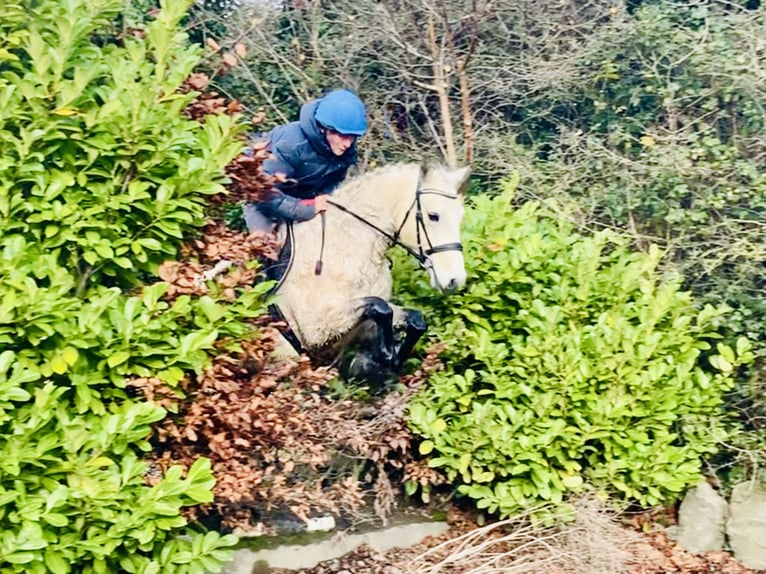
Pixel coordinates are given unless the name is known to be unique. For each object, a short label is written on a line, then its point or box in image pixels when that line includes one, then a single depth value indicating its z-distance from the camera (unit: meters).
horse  5.46
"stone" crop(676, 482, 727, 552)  6.09
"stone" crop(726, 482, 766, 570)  6.01
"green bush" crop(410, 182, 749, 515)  5.64
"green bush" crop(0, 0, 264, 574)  3.69
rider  5.39
